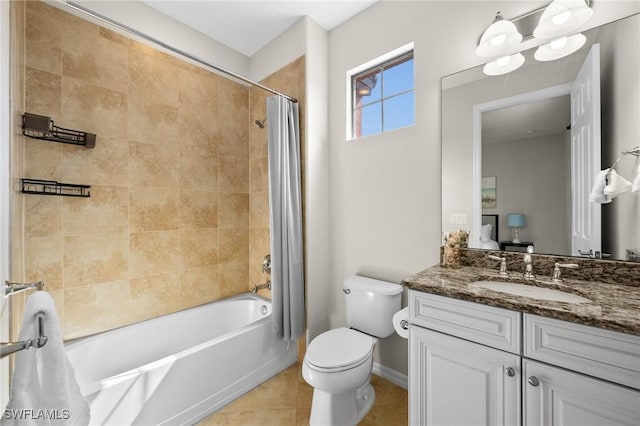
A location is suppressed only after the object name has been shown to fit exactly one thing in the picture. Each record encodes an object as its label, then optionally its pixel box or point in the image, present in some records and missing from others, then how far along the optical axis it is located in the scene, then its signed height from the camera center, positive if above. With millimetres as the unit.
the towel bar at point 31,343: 627 -343
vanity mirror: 1108 +306
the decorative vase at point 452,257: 1450 -250
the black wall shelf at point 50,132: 1426 +473
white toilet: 1407 -803
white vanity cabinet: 784 -547
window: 1879 +886
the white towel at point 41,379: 780 -520
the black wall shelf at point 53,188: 1489 +148
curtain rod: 1277 +981
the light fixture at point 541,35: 1191 +863
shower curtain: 1996 -75
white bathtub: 1330 -952
